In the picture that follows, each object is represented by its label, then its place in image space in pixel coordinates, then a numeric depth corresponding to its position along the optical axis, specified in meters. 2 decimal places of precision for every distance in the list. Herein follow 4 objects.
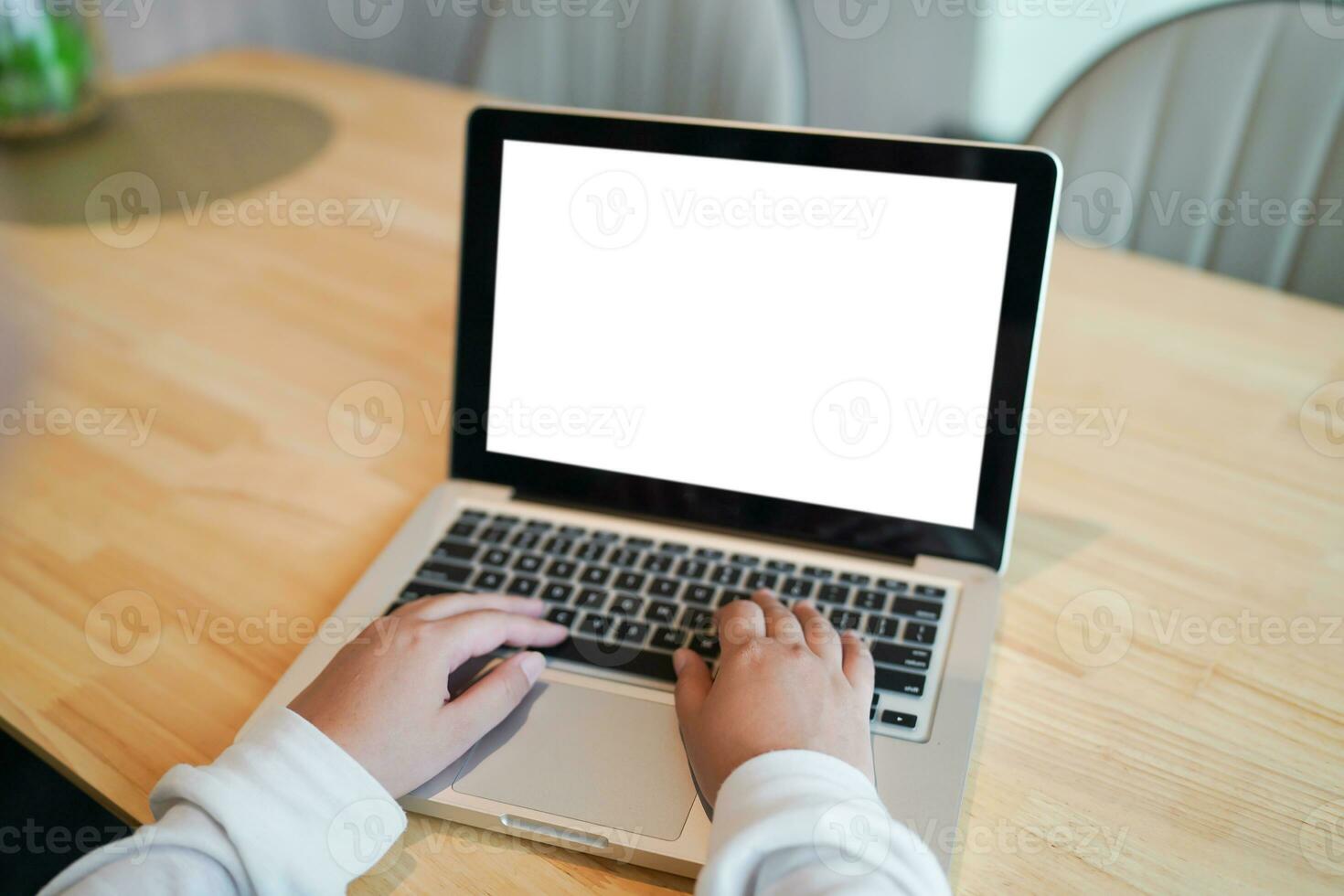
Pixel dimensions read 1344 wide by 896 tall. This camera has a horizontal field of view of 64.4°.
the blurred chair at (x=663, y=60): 1.40
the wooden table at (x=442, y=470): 0.55
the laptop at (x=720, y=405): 0.61
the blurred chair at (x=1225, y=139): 1.08
